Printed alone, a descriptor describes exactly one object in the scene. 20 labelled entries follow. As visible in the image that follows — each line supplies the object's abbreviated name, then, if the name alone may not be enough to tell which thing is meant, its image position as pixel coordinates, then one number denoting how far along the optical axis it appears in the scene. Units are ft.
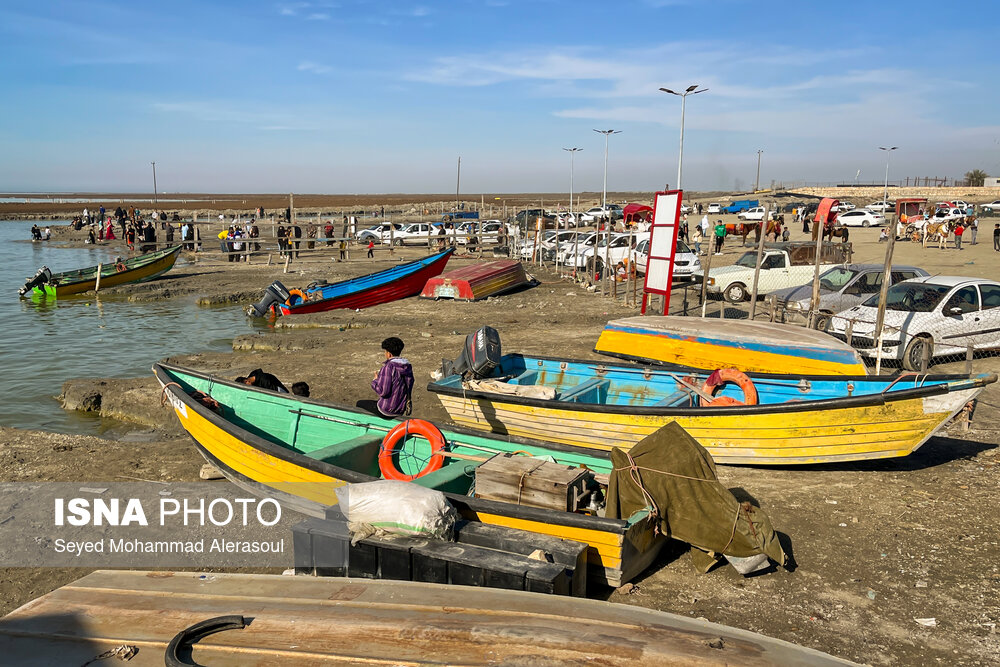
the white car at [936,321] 43.52
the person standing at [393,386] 28.40
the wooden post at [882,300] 37.90
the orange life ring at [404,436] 26.32
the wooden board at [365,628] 13.17
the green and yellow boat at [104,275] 88.89
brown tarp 20.59
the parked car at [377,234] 146.09
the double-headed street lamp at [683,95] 107.80
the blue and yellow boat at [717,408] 26.40
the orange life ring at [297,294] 70.35
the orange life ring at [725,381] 31.24
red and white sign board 46.60
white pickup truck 67.00
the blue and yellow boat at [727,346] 36.86
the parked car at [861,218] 163.95
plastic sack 20.02
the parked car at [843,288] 53.16
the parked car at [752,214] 183.11
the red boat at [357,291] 70.38
